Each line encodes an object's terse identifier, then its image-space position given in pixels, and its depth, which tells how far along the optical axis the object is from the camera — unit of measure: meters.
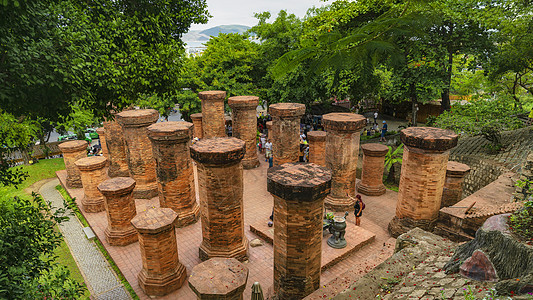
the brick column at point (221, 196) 7.25
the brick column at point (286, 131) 12.45
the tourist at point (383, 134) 18.61
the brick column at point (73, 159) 13.27
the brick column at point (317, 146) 13.50
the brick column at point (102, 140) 15.72
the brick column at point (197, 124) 18.00
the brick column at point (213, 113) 15.02
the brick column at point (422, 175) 8.12
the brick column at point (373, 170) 12.20
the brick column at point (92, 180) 11.34
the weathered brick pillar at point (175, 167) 9.12
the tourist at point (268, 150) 16.44
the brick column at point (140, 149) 11.26
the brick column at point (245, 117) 14.27
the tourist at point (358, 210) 9.95
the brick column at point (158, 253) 7.24
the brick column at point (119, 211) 9.31
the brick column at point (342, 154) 10.39
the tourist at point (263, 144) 18.11
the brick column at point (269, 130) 16.79
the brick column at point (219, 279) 5.67
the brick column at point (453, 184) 9.80
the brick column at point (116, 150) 13.39
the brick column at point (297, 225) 5.62
